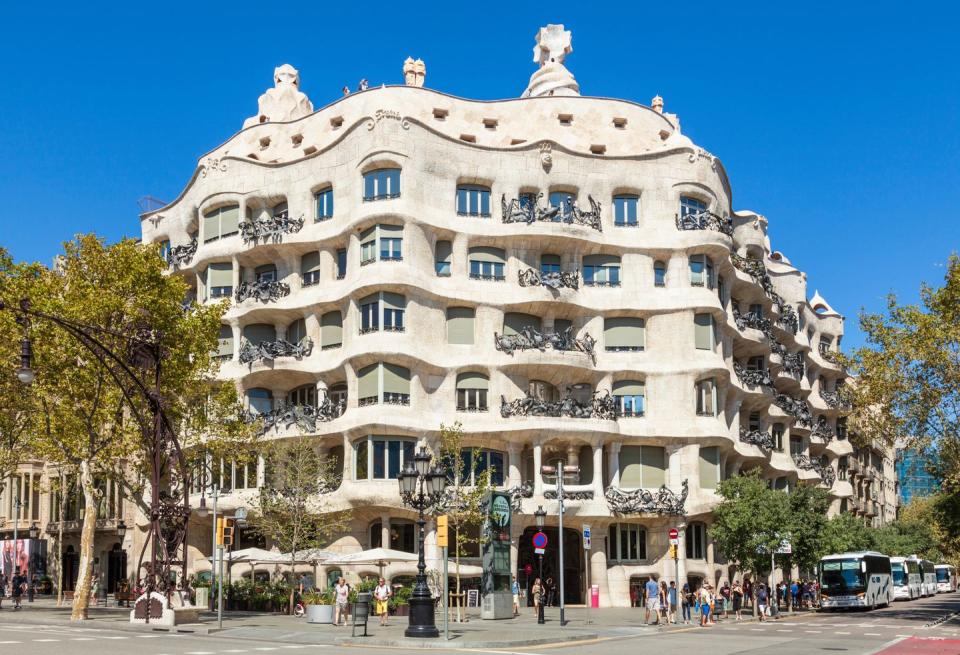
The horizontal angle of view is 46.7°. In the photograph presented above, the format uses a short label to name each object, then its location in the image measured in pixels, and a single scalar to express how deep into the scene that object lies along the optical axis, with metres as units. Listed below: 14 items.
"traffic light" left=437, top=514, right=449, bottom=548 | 31.09
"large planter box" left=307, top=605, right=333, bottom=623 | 38.81
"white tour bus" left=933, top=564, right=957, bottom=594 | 101.29
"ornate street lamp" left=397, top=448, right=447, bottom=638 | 30.86
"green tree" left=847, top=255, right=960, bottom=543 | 44.41
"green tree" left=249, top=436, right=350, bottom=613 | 48.97
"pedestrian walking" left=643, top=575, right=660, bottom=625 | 41.00
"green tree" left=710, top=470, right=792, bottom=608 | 50.31
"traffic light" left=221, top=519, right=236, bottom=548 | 33.31
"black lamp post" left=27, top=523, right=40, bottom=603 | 54.62
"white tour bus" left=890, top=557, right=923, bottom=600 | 69.06
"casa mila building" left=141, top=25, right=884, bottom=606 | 52.66
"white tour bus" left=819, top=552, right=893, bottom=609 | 56.12
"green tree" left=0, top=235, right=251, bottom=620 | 40.06
